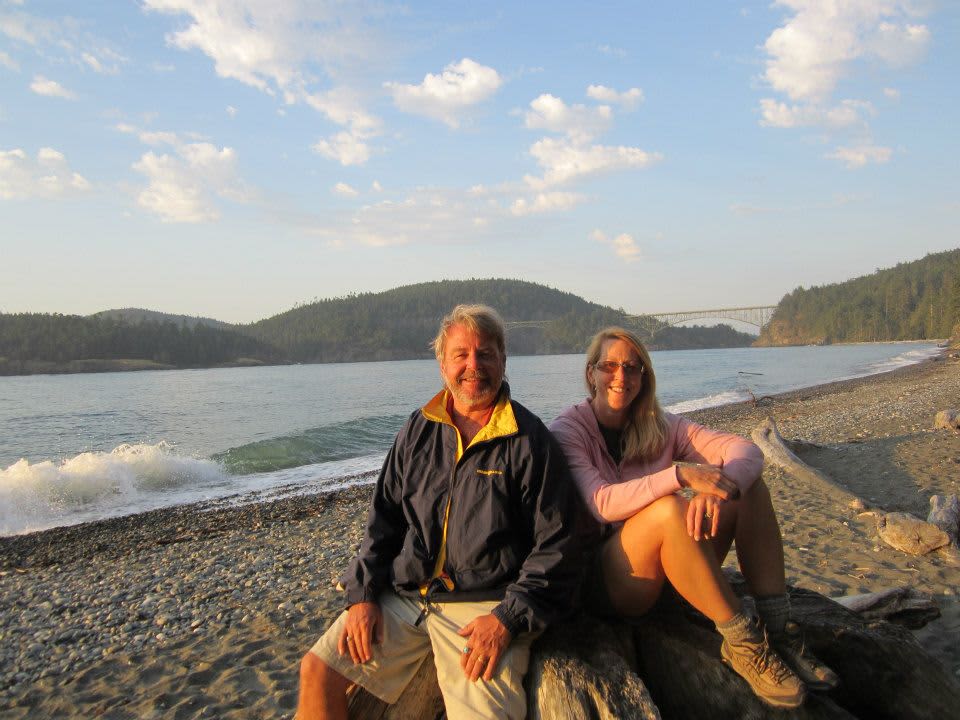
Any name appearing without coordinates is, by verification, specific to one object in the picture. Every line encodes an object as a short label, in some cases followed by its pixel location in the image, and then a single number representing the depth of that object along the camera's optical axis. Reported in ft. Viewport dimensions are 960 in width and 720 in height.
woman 8.39
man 8.48
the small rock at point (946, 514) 18.58
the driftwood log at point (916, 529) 18.08
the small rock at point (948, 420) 39.88
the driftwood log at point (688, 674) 8.21
